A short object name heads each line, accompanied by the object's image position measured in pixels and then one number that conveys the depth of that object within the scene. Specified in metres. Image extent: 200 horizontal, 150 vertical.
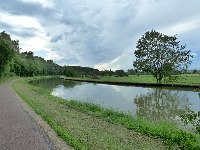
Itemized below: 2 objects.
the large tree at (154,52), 26.67
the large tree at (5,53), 29.27
